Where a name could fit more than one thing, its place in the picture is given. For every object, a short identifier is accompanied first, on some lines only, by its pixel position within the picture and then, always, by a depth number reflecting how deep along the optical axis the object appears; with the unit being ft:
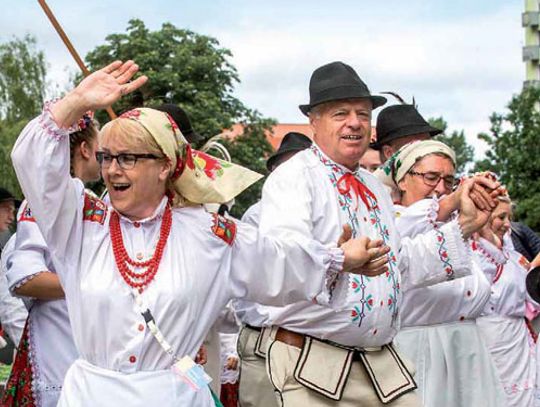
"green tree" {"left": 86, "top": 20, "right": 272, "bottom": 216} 107.14
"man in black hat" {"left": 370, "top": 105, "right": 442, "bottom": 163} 23.32
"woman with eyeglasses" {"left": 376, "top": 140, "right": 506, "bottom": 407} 20.34
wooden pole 14.02
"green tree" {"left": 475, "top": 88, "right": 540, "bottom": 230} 70.64
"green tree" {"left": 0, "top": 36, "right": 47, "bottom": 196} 141.08
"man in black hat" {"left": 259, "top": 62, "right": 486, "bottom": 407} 16.38
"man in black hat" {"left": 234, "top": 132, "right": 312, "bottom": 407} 21.56
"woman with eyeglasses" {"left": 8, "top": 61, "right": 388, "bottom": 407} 12.67
